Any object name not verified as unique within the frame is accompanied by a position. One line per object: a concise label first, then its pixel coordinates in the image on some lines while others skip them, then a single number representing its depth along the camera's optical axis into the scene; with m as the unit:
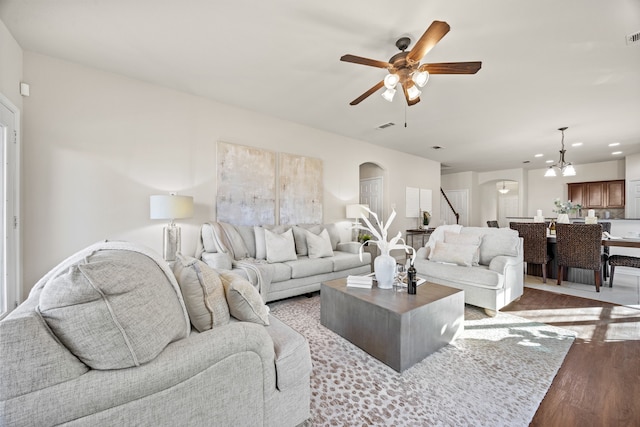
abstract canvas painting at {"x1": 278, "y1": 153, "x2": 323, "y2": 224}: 4.40
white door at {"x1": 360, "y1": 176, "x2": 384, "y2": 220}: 6.41
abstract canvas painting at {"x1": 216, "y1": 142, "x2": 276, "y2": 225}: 3.79
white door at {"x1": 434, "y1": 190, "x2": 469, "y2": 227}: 9.09
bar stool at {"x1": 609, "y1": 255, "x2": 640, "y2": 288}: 3.70
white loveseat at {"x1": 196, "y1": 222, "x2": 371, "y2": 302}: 2.98
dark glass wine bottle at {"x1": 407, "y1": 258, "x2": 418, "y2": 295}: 2.27
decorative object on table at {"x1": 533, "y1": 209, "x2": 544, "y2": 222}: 5.24
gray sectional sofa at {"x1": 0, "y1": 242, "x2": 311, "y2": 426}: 0.75
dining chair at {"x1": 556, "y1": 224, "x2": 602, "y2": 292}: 3.69
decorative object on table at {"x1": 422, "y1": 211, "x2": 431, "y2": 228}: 7.00
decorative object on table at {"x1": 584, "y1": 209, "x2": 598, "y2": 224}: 4.43
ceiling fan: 1.91
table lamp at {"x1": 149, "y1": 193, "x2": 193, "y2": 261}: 2.91
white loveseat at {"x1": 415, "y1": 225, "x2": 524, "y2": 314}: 2.84
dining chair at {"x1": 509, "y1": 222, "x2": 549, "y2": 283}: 4.10
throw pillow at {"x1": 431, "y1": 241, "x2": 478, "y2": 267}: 3.18
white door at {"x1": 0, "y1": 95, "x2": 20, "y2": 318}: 2.26
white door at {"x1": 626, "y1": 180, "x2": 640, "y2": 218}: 6.62
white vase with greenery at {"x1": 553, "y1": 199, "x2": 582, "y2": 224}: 5.12
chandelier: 4.66
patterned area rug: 1.49
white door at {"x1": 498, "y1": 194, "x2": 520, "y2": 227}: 10.30
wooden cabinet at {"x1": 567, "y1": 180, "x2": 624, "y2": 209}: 7.22
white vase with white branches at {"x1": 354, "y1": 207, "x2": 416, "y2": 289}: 2.40
